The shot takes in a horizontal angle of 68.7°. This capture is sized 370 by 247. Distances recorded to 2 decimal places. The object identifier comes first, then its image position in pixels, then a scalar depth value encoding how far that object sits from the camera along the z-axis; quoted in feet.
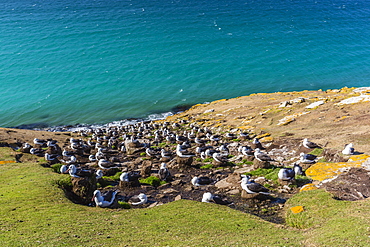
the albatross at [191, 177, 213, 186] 58.75
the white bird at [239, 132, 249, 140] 93.29
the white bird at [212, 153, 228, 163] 70.79
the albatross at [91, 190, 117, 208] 46.26
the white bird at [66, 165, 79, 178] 56.65
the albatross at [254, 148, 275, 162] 62.34
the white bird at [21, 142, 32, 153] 90.43
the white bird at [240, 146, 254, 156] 71.67
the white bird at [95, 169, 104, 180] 67.31
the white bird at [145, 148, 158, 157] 90.22
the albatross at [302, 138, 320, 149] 65.51
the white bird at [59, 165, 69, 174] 66.04
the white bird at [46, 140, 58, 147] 104.73
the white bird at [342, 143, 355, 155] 55.01
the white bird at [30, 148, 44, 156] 87.91
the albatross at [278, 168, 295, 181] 52.39
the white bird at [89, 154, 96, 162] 87.57
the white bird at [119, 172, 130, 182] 62.80
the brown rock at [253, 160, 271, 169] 62.28
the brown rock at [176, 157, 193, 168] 73.72
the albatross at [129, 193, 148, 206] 51.33
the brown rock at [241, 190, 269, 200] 49.11
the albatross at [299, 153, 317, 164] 59.16
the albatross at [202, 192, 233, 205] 48.08
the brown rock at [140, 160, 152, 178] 69.21
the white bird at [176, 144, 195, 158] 75.35
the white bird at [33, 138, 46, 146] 106.52
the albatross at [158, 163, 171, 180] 64.38
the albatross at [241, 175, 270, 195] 49.06
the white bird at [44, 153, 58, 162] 79.84
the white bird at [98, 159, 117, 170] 74.95
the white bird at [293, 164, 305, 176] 55.31
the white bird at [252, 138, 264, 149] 76.93
